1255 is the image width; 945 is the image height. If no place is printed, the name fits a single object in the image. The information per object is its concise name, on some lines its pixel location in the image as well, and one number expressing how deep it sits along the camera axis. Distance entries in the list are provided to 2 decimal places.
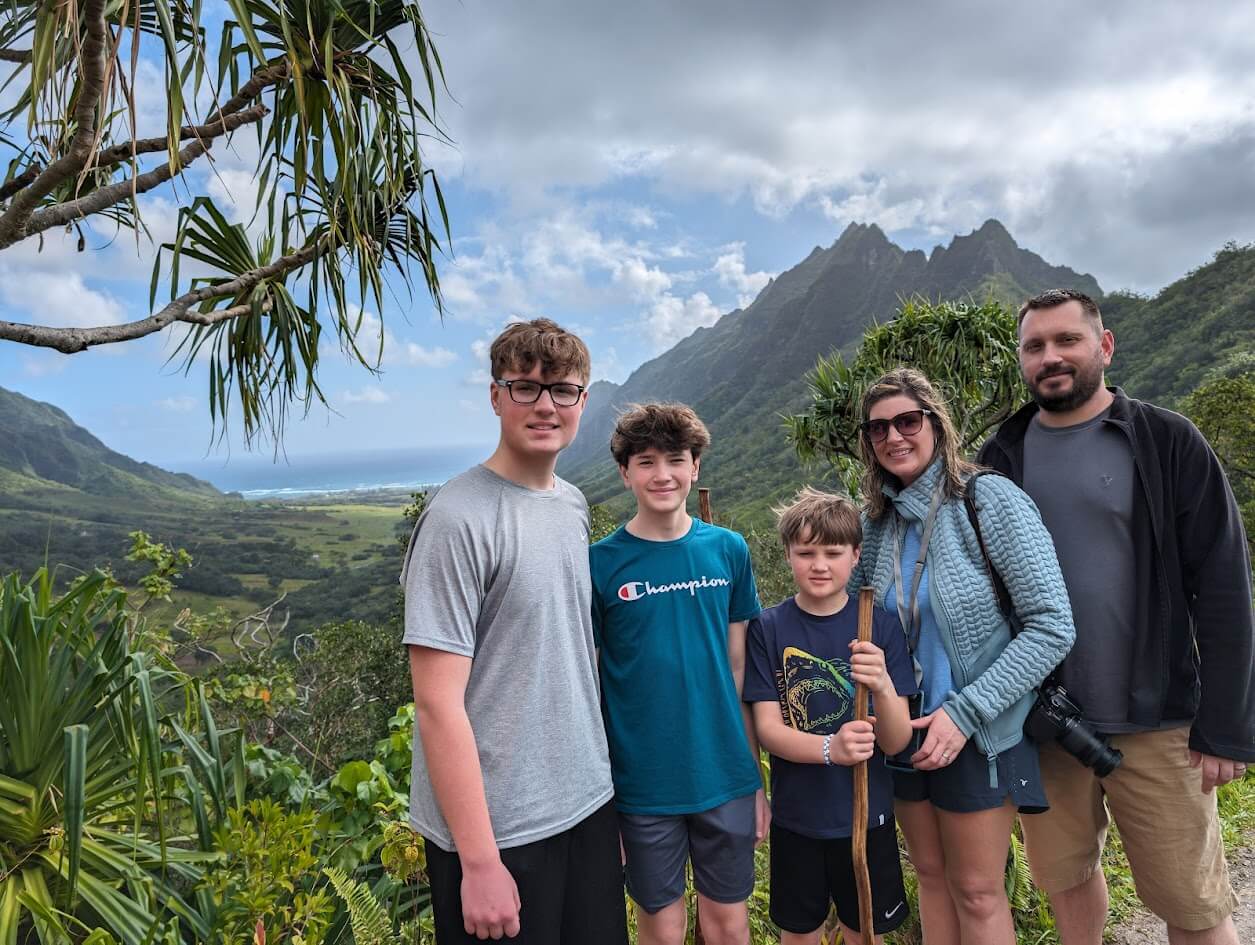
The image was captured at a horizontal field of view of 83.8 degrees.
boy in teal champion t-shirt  1.78
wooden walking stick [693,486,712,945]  2.19
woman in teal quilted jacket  1.85
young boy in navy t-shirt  1.91
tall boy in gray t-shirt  1.40
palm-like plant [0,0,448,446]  2.25
